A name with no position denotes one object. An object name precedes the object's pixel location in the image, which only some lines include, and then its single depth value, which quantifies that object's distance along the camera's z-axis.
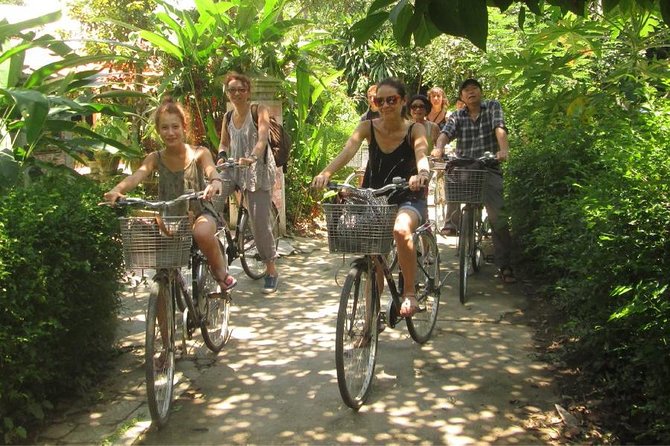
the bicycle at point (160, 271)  4.28
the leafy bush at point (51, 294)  3.97
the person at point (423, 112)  8.60
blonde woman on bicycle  5.14
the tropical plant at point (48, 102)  5.50
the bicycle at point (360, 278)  4.55
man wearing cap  7.57
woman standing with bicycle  7.25
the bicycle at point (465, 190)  6.98
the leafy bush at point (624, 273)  3.76
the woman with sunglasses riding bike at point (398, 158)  5.06
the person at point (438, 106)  10.62
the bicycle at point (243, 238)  7.37
